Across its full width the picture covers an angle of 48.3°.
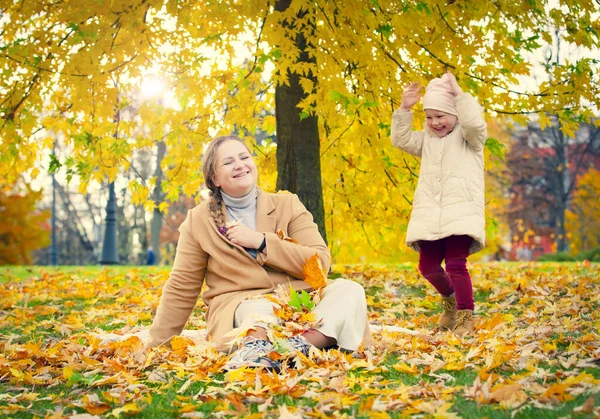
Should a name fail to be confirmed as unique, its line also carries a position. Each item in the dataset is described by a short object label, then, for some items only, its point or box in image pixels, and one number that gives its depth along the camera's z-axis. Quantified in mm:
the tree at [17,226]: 25656
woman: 3836
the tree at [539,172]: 25250
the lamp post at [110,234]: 16031
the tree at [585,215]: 26375
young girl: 4727
